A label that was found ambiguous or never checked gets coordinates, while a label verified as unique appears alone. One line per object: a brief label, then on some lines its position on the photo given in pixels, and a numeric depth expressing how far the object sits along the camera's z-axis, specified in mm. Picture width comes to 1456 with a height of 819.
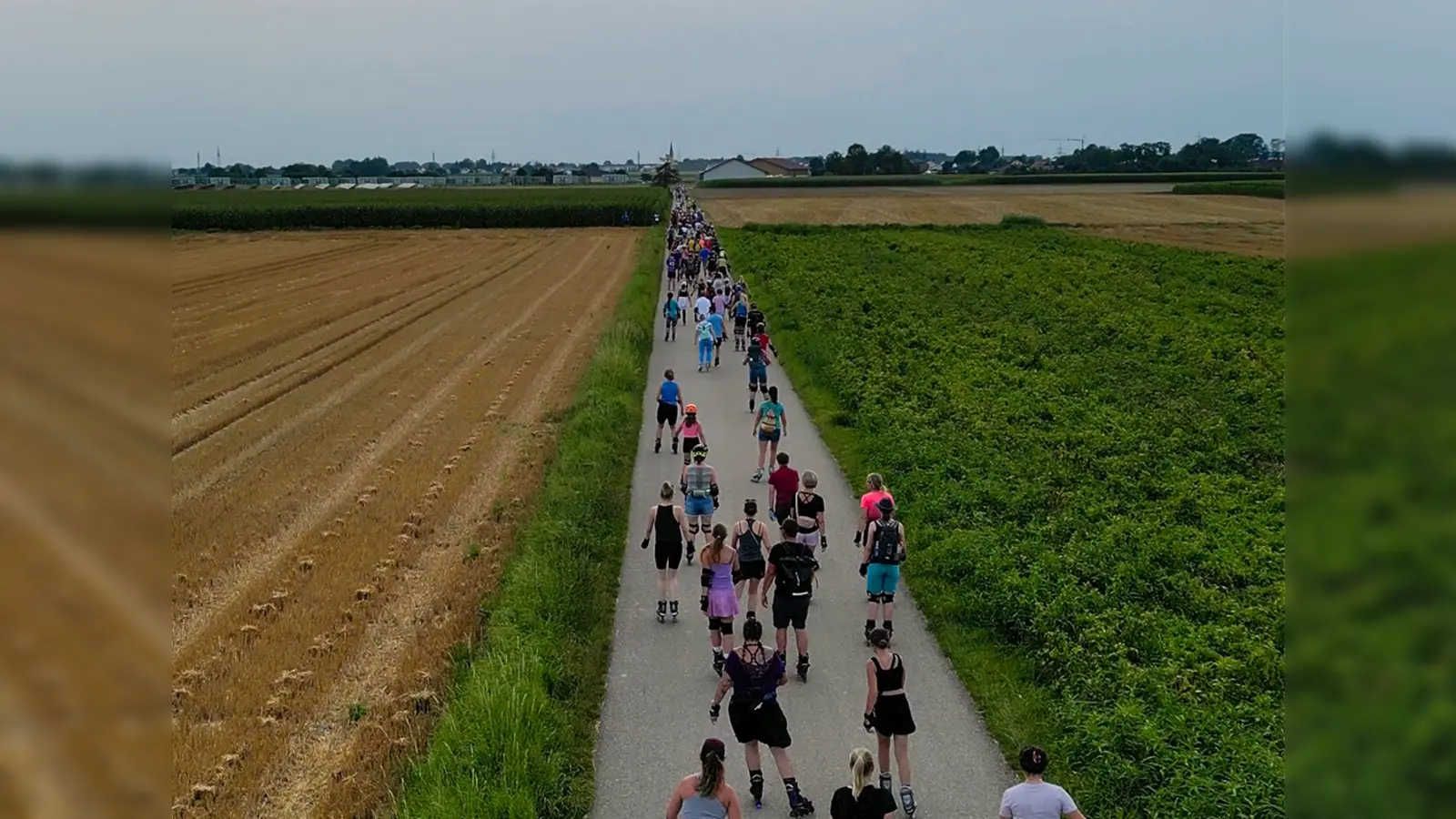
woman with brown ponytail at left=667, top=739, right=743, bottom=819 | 7535
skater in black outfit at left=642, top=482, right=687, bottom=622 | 12492
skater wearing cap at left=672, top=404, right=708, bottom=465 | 16266
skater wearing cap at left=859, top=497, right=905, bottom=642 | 11586
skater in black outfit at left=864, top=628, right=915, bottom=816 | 8648
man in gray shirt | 7230
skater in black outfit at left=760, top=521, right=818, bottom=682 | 11102
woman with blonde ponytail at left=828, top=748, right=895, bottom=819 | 7453
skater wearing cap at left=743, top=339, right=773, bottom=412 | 22406
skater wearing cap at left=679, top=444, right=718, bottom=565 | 13828
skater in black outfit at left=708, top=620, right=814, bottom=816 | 8867
